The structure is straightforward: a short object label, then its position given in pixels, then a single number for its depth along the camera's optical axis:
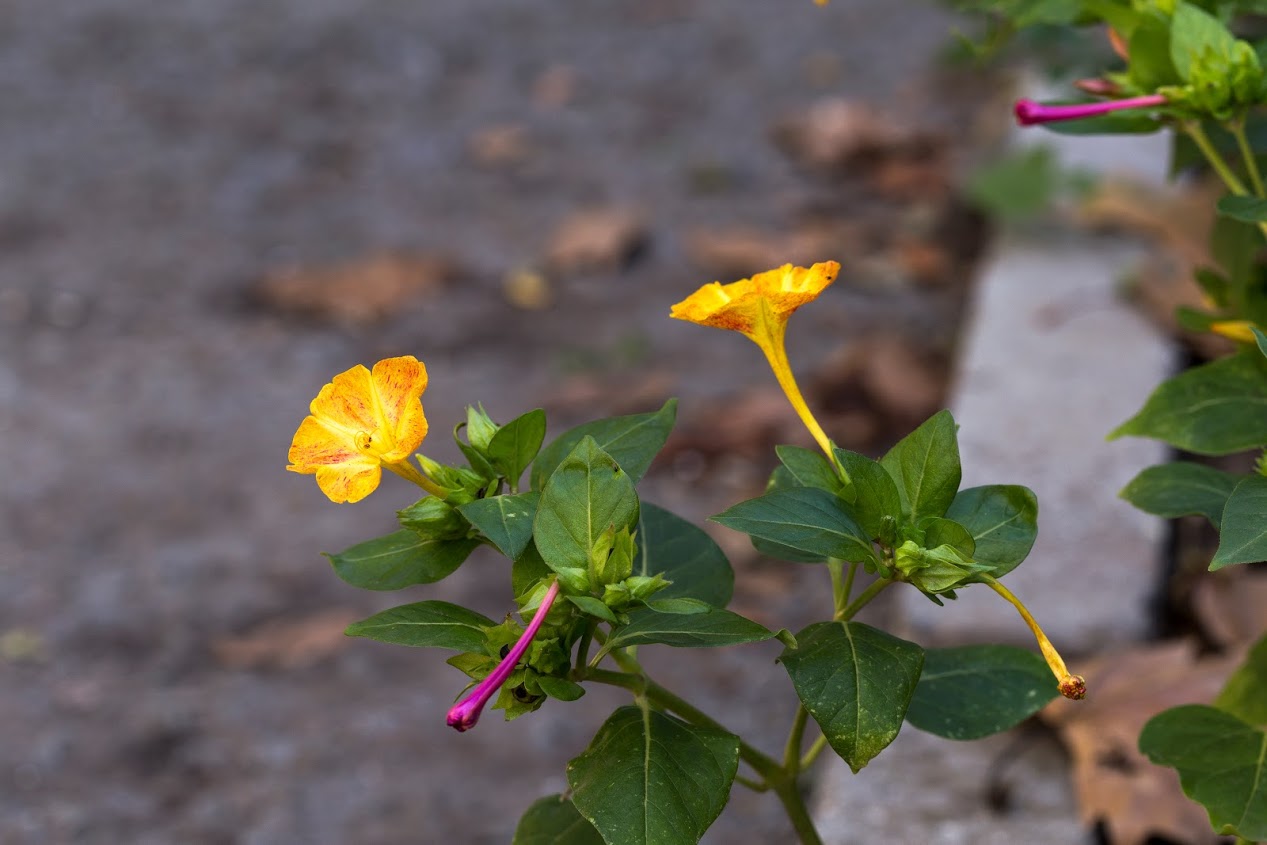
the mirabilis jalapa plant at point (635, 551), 0.85
